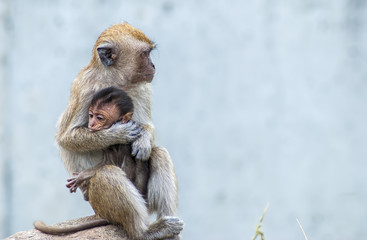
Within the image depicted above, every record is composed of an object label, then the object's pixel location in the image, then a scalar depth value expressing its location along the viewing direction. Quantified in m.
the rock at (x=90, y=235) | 12.97
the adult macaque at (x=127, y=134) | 12.97
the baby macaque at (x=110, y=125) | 13.31
